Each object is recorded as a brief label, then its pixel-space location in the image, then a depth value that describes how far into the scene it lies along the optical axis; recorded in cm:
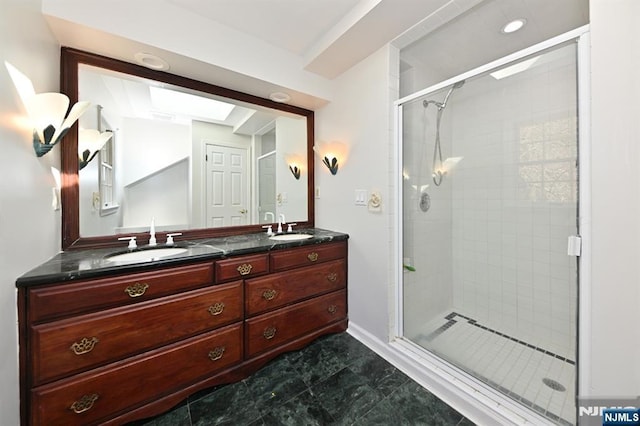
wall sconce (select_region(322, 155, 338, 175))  231
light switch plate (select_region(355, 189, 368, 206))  206
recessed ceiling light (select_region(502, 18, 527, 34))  167
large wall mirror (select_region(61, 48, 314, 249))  160
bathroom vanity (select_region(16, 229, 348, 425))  105
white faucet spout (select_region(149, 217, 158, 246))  174
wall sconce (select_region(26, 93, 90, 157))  111
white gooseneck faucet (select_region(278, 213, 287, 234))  243
